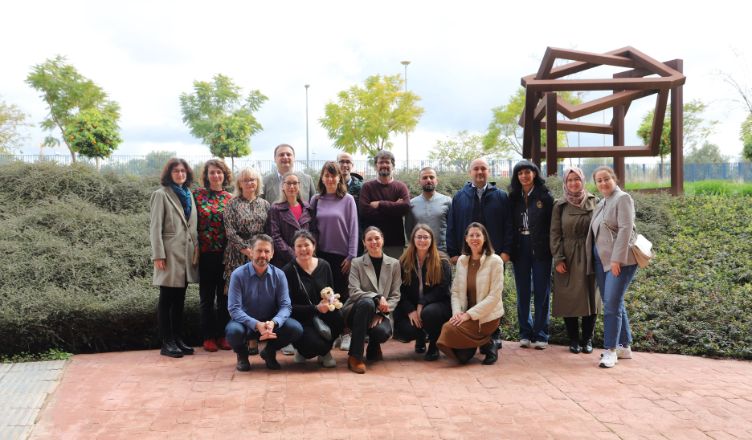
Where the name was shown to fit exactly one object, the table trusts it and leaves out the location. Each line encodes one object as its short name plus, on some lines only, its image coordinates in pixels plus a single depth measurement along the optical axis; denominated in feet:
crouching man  19.20
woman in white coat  19.83
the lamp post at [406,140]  117.39
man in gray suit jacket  22.53
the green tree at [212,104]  137.80
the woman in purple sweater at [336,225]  21.43
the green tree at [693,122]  132.16
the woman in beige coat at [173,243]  21.23
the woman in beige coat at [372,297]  19.47
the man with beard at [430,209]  22.38
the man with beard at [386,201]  22.36
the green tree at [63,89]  116.67
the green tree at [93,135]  75.00
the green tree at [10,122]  122.42
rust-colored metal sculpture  40.68
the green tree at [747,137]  88.84
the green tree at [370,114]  115.75
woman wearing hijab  20.90
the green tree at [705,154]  176.04
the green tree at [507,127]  115.44
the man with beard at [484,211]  21.72
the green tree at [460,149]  138.78
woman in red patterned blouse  21.80
